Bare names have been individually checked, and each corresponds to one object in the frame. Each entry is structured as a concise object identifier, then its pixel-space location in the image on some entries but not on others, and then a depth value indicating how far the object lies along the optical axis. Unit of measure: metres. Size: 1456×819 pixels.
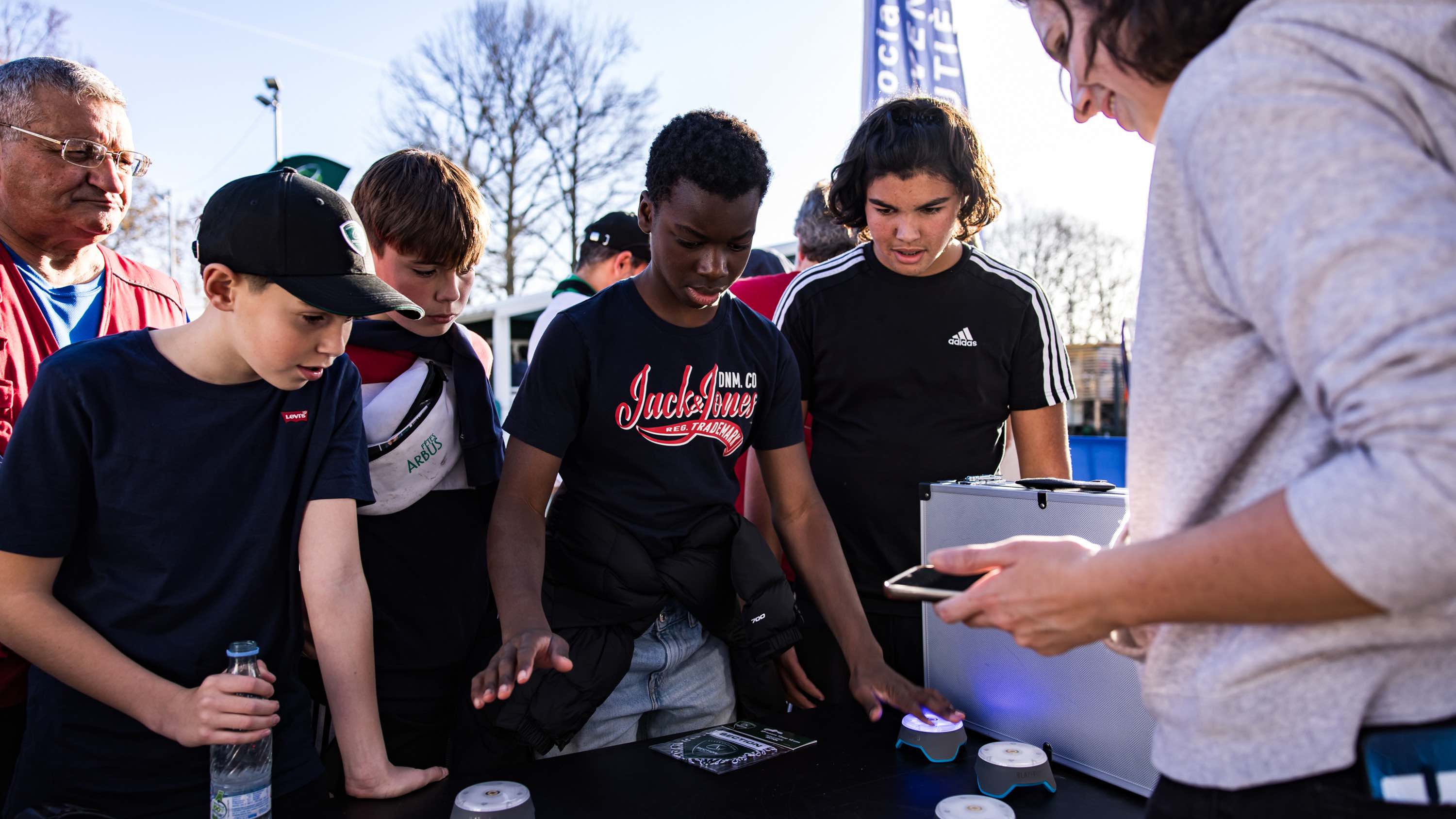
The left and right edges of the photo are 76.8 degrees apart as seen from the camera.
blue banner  4.94
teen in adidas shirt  2.10
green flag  3.70
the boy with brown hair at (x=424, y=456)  1.79
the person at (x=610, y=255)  3.99
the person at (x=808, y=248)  2.90
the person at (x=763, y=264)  4.27
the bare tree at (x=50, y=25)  11.02
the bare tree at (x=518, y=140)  15.23
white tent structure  11.74
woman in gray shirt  0.57
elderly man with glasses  1.90
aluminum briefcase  1.37
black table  1.24
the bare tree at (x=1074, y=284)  20.62
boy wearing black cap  1.27
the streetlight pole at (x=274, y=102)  16.83
